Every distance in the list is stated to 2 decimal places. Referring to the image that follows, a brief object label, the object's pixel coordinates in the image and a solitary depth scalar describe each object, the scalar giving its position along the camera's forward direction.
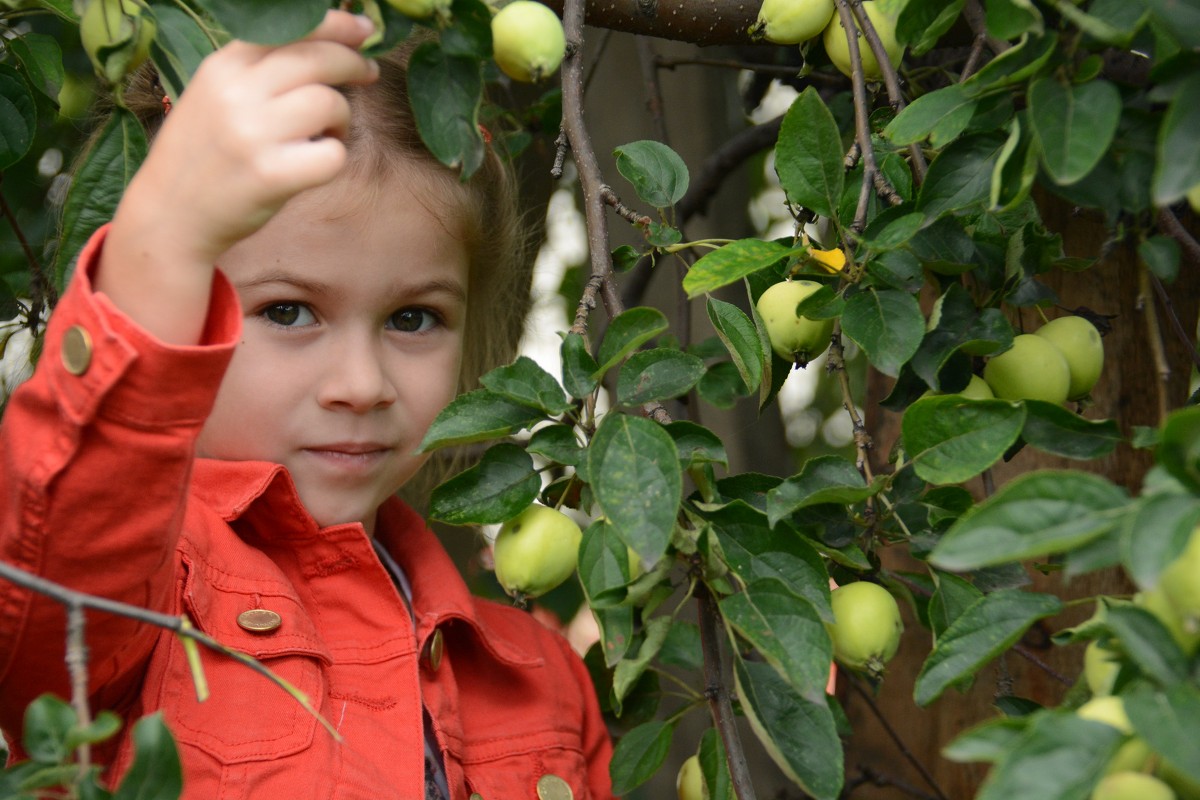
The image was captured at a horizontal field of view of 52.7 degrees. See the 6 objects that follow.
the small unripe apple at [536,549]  1.11
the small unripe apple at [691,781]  1.38
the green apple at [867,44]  1.22
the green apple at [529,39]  0.98
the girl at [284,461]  0.87
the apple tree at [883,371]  0.67
